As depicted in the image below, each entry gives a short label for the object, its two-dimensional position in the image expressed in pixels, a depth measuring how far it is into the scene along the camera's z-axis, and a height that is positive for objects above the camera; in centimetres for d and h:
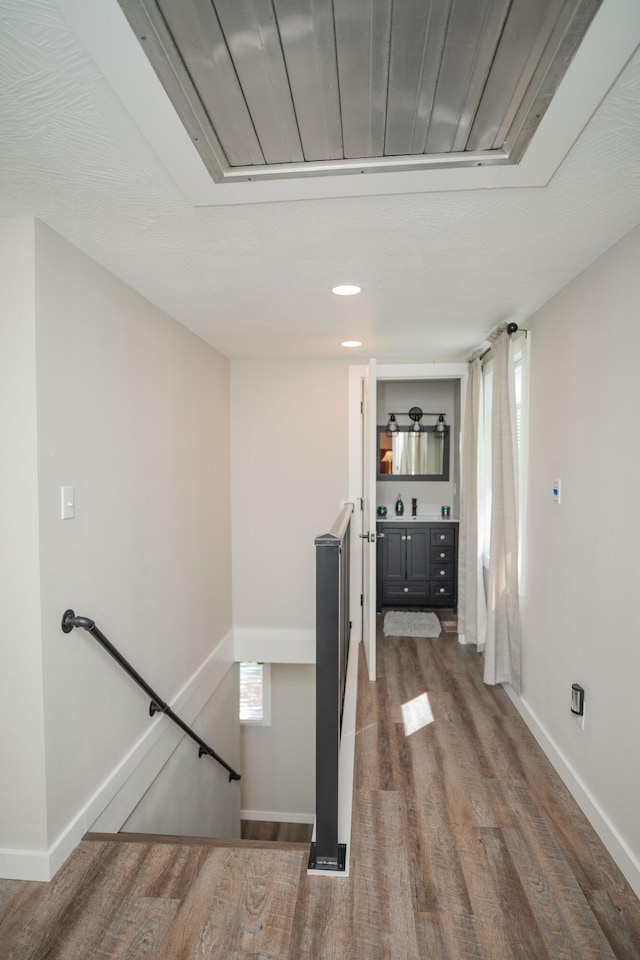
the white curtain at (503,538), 321 -47
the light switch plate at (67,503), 210 -16
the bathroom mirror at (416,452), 563 +9
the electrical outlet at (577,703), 238 -108
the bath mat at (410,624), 474 -149
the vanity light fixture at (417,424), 557 +38
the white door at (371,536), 357 -51
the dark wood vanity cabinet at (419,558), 519 -94
